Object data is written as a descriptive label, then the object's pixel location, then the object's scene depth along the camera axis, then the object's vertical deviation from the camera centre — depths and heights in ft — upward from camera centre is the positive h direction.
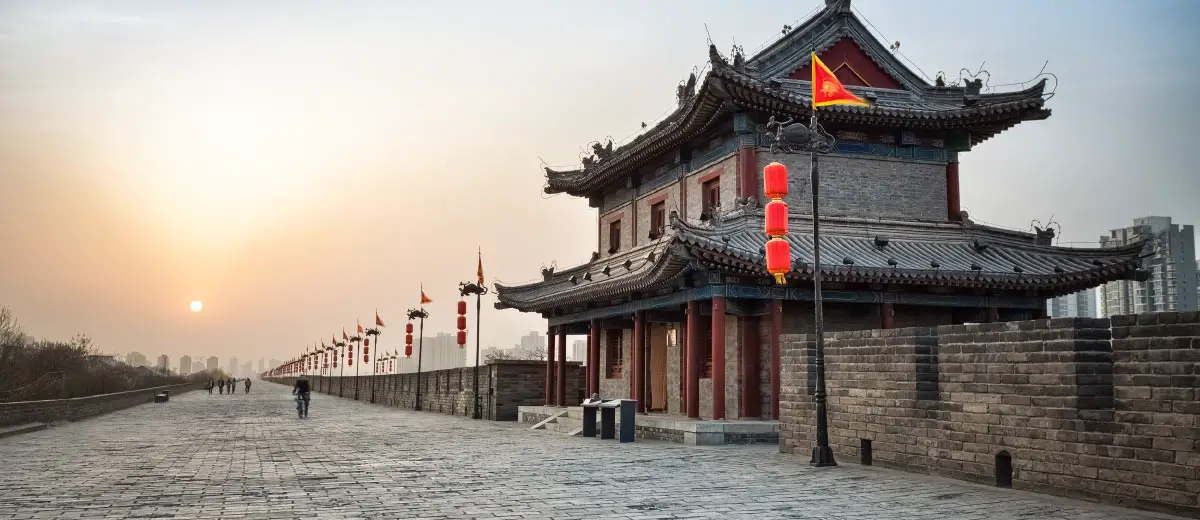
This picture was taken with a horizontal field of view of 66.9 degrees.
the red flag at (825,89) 48.70 +14.34
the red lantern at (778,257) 52.90 +5.77
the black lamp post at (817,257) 43.09 +4.95
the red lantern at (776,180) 48.25 +9.35
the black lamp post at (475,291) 111.86 +7.93
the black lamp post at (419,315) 149.18 +6.56
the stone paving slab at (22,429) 68.59 -6.04
